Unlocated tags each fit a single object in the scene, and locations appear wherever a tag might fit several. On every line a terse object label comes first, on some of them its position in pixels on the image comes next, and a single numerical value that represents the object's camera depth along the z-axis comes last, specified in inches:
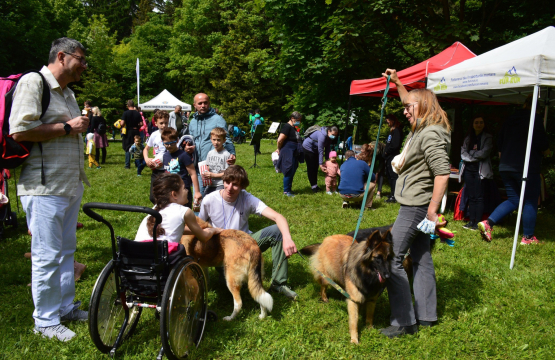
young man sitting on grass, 149.3
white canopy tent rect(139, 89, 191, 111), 882.1
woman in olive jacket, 112.1
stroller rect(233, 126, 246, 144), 927.7
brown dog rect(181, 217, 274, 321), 125.3
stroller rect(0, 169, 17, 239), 204.9
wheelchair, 94.1
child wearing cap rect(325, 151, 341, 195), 357.1
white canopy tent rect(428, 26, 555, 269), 181.9
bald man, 203.9
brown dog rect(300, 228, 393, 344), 115.6
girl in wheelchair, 109.7
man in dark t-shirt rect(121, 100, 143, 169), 497.7
